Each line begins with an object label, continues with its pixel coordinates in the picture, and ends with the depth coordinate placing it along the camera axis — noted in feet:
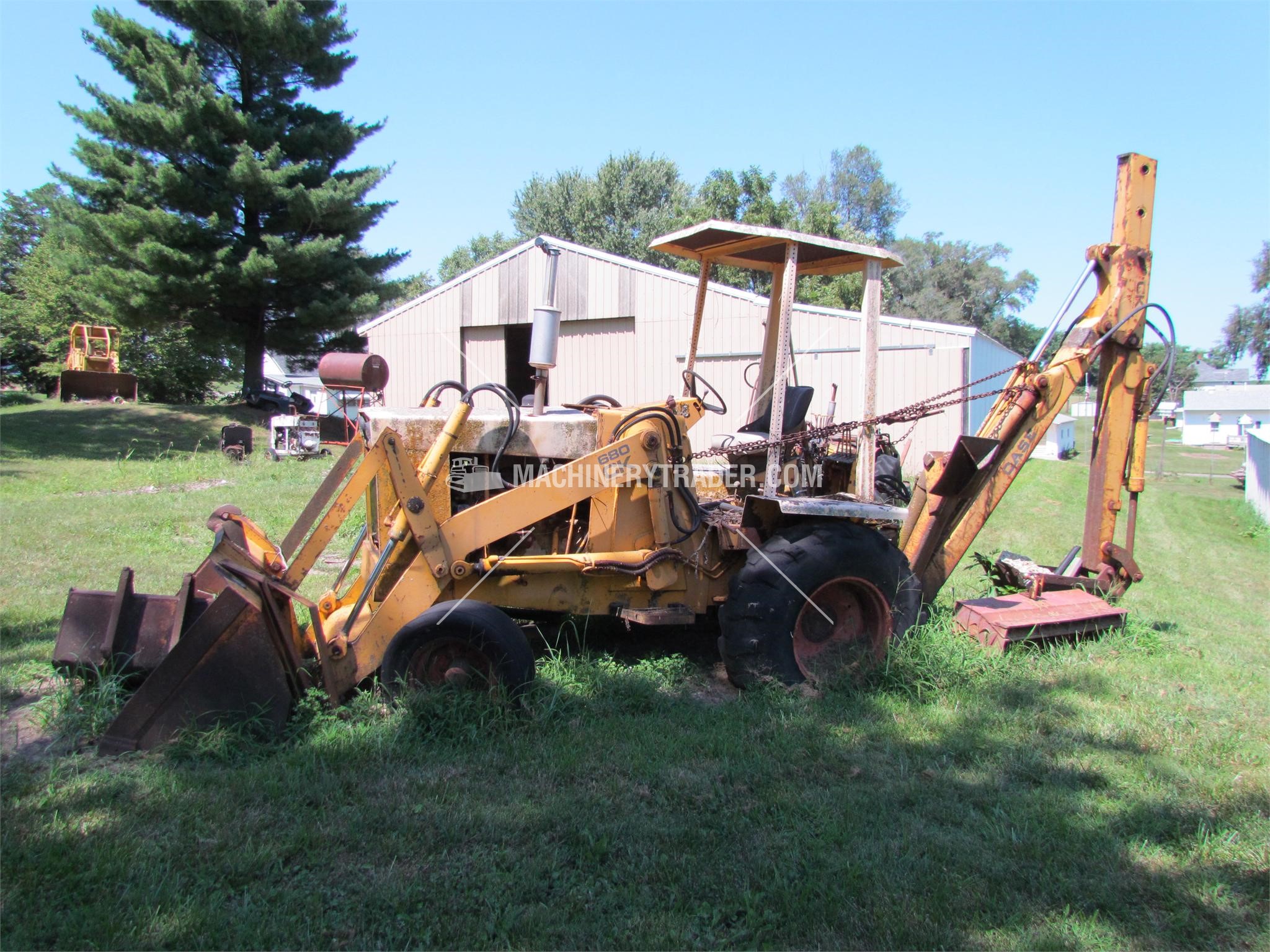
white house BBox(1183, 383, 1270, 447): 152.87
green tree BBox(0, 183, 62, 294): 126.82
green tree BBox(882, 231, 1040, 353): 178.70
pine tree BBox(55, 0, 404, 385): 62.13
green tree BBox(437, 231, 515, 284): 172.86
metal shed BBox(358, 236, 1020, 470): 46.16
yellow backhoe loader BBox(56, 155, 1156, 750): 13.64
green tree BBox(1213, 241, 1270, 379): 154.61
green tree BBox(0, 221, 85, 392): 102.58
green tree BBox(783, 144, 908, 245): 158.30
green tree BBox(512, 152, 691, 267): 129.70
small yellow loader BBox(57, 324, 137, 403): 79.05
